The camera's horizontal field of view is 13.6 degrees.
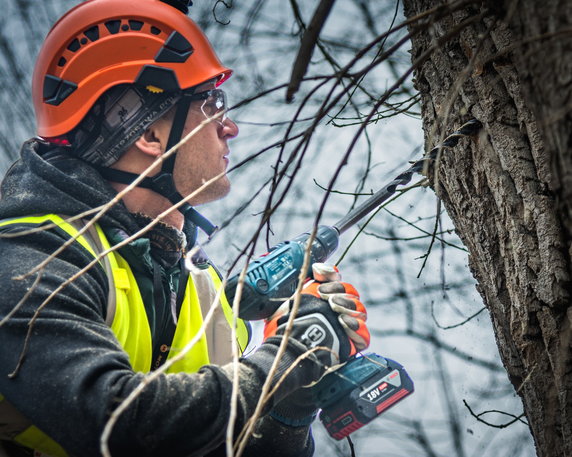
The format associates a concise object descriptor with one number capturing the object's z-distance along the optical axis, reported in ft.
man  8.89
